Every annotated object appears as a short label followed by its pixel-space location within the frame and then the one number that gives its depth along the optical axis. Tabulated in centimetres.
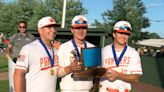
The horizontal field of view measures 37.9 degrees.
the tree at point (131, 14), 3622
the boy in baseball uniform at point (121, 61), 319
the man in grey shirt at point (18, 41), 566
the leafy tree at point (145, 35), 4031
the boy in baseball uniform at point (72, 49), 320
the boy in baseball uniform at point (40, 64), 288
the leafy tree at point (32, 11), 3437
